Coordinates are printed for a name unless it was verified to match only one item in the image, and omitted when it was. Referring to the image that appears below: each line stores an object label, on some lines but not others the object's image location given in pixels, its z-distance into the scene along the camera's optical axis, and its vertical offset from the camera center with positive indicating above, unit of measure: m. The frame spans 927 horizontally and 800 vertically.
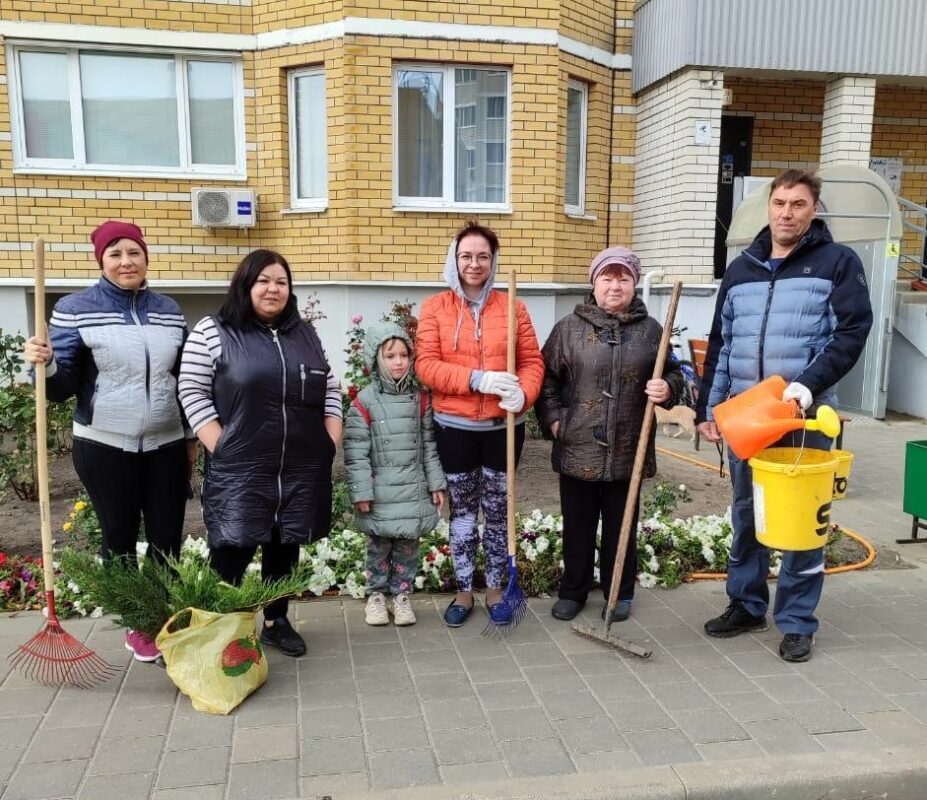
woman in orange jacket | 3.48 -0.47
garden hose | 4.44 -1.73
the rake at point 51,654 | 3.16 -1.64
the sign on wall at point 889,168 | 10.90 +1.42
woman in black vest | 3.07 -0.59
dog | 7.88 -1.50
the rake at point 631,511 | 3.41 -1.10
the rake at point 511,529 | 3.46 -1.23
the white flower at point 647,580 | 4.32 -1.73
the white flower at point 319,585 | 4.05 -1.68
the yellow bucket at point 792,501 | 3.16 -0.95
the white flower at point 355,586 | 4.10 -1.69
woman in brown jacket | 3.54 -0.54
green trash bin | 4.88 -1.32
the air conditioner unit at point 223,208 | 8.58 +0.60
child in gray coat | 3.55 -0.85
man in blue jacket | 3.20 -0.27
